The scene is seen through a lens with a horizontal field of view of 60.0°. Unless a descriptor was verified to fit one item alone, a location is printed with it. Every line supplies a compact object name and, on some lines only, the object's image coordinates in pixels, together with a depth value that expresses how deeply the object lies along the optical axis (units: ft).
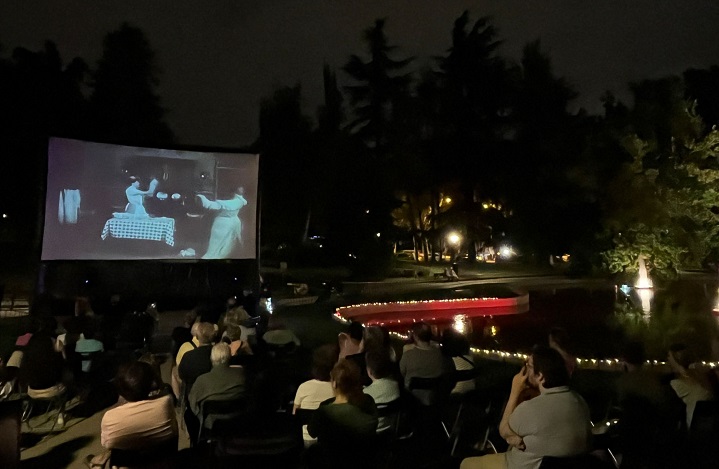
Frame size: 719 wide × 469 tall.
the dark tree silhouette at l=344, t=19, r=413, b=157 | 135.95
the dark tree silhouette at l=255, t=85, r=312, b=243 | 105.60
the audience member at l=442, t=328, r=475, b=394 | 16.98
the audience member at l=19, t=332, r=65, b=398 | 17.42
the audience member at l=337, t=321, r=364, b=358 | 18.65
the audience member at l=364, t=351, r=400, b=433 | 13.62
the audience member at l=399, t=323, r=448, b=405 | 16.05
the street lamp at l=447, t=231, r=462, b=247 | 129.70
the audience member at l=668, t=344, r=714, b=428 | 13.57
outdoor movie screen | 32.32
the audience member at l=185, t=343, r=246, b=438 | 14.06
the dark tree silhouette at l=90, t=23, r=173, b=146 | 89.51
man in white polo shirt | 9.89
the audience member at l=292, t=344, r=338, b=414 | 13.46
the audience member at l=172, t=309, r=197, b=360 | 20.57
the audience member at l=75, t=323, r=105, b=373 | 20.66
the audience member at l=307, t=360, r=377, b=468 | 10.77
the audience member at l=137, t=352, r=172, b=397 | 13.56
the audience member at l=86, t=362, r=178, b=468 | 10.32
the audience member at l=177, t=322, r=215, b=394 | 16.31
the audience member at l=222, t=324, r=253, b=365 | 18.91
